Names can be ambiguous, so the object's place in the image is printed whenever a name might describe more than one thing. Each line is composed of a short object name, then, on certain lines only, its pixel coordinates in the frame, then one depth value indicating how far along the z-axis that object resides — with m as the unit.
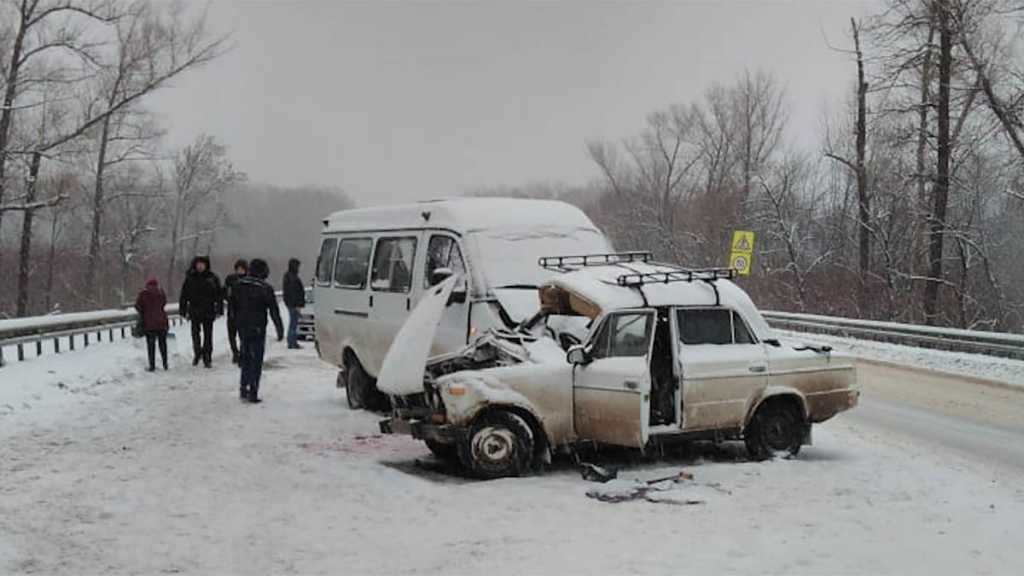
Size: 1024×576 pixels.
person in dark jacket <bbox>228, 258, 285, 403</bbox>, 12.65
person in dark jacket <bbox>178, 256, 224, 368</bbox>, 16.88
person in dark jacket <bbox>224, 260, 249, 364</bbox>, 16.19
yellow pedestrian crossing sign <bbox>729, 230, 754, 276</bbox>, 27.56
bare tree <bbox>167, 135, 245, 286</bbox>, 74.31
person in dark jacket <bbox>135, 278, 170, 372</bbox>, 16.03
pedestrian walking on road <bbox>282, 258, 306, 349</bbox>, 20.38
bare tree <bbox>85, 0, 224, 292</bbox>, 29.16
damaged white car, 8.20
